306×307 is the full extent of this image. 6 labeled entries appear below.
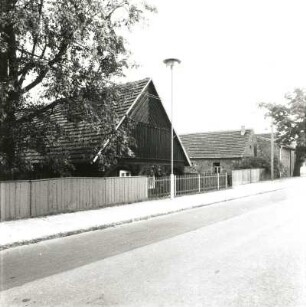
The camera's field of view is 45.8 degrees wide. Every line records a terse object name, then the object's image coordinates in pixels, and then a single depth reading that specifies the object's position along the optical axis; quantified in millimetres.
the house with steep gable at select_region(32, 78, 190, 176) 18062
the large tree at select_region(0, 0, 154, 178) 11891
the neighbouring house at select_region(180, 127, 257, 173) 38250
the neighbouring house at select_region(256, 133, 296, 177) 43072
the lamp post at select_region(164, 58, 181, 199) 16094
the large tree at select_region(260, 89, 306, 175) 43188
